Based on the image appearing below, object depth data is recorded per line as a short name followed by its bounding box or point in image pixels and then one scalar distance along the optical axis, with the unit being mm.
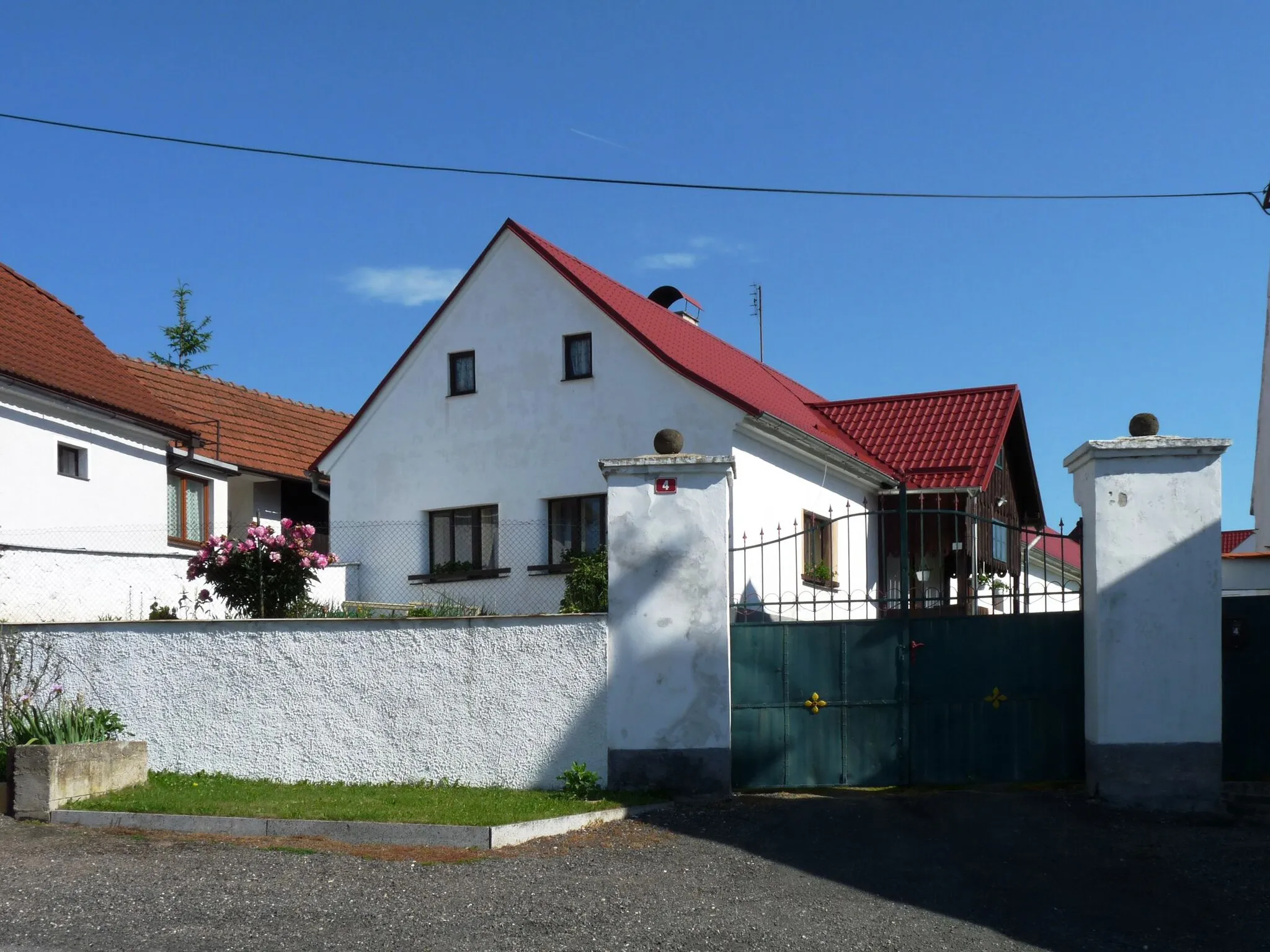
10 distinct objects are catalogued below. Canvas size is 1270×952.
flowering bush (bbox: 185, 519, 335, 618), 14695
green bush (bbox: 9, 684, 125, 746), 11703
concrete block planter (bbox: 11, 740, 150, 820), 11031
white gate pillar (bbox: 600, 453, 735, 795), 11727
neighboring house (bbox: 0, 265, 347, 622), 17422
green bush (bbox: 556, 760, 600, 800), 11609
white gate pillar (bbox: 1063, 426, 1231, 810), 11281
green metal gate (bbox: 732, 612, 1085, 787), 11953
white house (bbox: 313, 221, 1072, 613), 20609
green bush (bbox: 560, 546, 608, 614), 18141
